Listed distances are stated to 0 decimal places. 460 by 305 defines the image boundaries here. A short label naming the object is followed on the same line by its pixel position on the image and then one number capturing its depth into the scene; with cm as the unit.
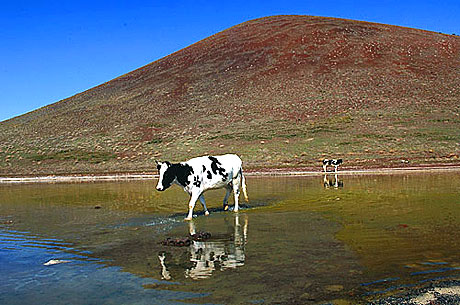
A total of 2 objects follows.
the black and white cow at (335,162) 3747
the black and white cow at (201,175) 1578
